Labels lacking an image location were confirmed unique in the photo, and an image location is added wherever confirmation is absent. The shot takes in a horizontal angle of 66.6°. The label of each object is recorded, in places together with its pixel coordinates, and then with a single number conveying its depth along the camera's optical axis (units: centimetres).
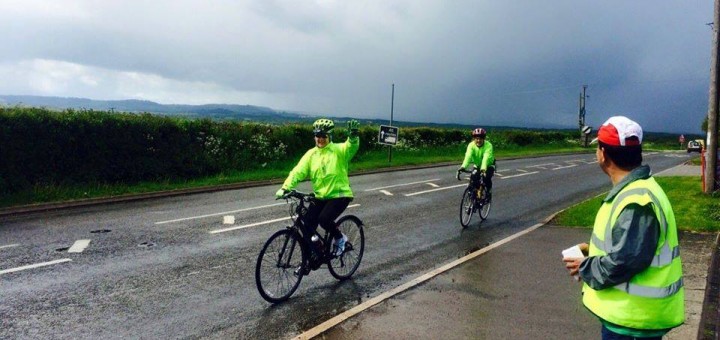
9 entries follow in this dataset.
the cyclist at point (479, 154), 1152
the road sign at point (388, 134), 2502
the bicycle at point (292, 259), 635
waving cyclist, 682
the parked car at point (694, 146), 5839
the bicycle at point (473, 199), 1135
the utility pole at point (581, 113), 6962
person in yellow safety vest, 277
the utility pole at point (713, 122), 1452
